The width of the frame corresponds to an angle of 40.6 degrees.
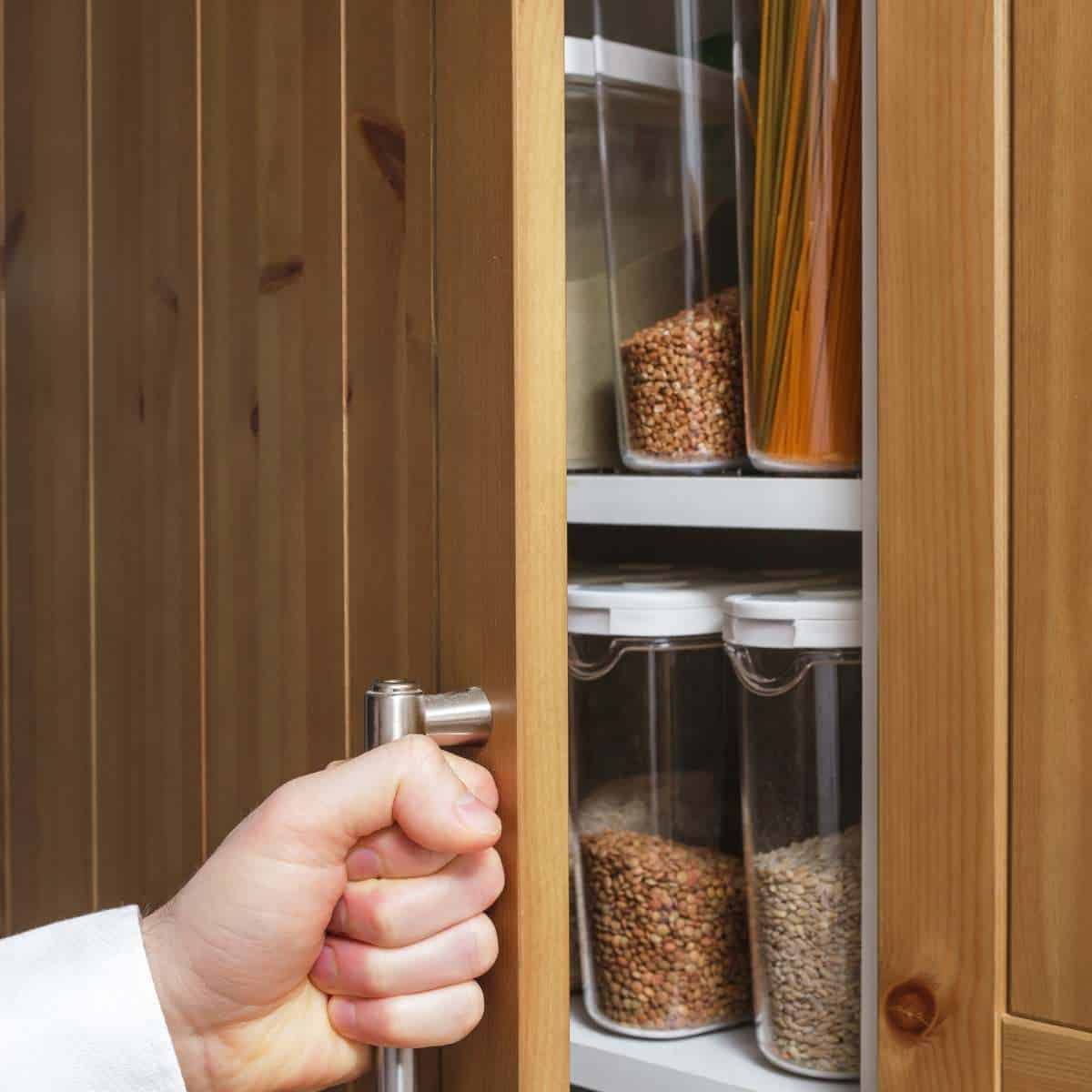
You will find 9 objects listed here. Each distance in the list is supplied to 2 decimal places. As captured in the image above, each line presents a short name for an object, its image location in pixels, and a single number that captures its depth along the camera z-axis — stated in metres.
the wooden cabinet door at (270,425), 0.62
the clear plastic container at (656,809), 0.88
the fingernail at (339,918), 0.67
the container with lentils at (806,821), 0.81
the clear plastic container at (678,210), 0.88
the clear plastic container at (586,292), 0.91
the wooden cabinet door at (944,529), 0.70
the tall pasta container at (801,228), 0.79
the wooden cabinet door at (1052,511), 0.67
